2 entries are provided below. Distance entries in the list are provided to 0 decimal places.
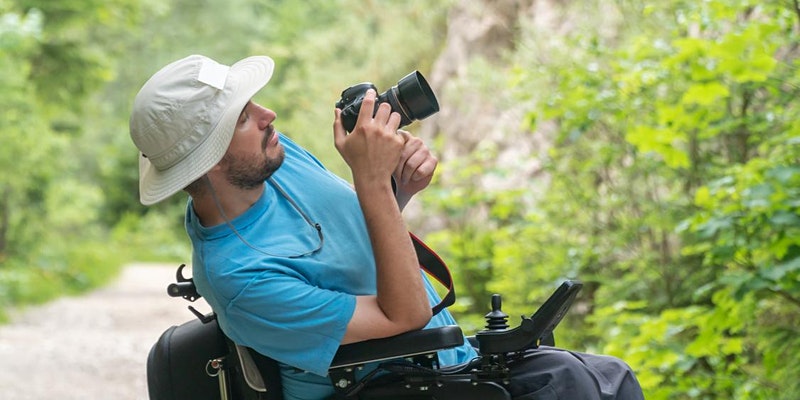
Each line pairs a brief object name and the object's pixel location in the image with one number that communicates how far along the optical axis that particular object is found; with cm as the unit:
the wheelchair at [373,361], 476
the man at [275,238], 478
